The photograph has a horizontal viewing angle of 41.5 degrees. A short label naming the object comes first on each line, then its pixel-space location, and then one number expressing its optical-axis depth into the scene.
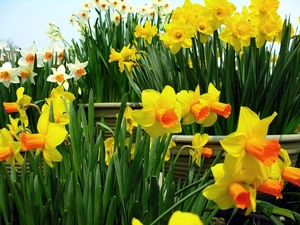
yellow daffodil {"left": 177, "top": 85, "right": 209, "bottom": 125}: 0.79
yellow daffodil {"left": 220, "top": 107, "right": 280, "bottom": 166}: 0.56
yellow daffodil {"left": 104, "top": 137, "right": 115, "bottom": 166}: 1.08
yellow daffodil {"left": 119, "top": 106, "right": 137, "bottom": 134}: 1.18
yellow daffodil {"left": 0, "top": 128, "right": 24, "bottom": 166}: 0.80
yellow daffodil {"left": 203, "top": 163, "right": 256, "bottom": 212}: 0.57
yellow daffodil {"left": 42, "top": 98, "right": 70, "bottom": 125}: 0.88
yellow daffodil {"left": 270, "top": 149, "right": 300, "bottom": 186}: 0.67
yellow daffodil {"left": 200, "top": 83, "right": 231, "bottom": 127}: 0.79
